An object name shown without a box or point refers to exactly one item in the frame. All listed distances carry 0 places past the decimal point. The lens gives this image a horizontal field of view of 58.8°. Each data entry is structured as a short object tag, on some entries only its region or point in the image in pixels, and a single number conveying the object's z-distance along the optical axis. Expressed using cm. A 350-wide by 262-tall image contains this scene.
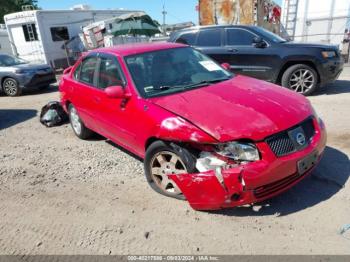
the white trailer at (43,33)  1600
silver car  1066
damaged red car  279
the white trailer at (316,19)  1288
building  1199
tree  3553
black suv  710
